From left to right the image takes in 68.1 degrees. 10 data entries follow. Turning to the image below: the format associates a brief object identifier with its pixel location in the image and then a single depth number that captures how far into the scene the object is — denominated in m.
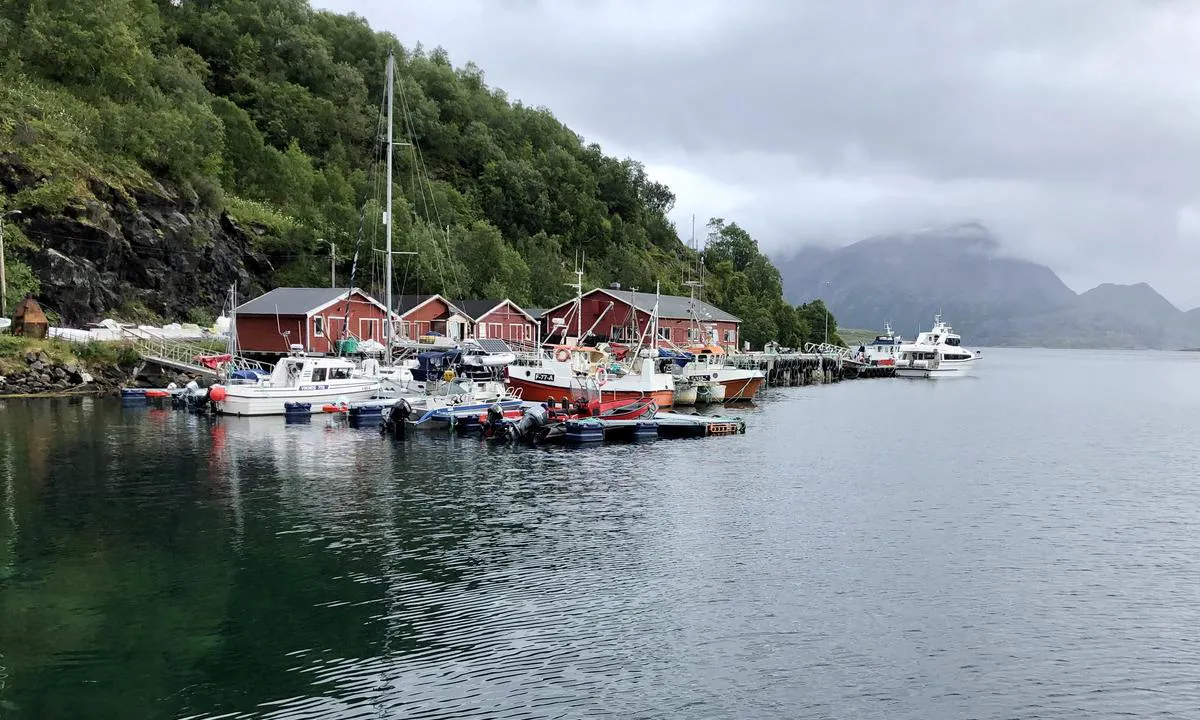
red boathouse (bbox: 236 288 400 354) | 66.50
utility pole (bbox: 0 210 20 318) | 56.97
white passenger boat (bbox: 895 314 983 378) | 123.50
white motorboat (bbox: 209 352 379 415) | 47.84
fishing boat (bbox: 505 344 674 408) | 54.38
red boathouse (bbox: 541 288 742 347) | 87.12
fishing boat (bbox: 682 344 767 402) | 67.31
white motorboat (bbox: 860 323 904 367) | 120.19
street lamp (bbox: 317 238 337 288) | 79.47
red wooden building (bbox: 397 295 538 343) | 76.88
